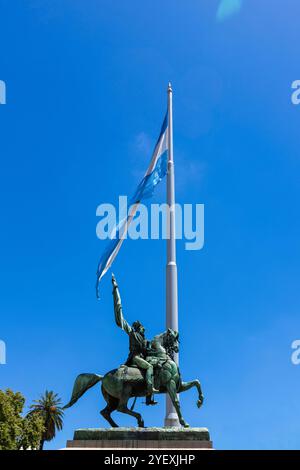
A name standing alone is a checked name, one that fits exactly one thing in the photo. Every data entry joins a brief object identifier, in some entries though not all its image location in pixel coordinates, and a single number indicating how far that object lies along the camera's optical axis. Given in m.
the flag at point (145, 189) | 27.61
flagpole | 23.89
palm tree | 60.29
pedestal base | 15.88
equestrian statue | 17.16
